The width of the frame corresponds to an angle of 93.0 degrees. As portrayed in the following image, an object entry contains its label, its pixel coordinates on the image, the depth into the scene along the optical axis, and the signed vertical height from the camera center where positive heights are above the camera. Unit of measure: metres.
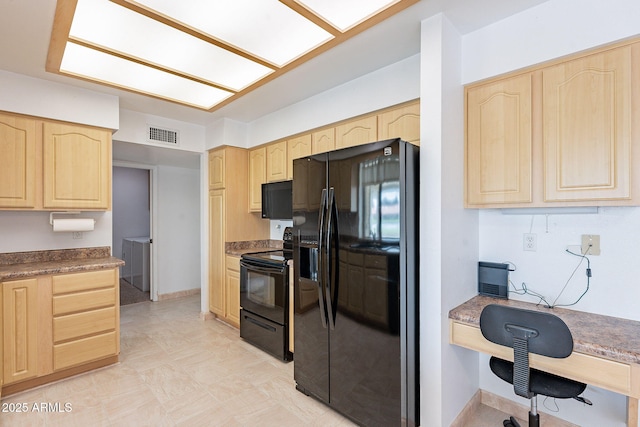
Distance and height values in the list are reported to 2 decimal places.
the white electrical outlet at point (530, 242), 2.09 -0.20
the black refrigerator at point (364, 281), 1.82 -0.44
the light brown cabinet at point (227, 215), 3.94 -0.02
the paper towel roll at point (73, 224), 2.90 -0.10
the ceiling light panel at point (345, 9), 1.73 +1.20
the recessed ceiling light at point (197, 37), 1.76 +1.20
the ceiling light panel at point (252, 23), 1.74 +1.20
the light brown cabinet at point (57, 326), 2.40 -0.96
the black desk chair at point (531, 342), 1.47 -0.66
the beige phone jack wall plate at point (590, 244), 1.85 -0.19
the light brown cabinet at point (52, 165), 2.62 +0.46
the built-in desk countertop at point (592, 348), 1.38 -0.69
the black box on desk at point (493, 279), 2.17 -0.48
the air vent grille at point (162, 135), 3.71 +1.00
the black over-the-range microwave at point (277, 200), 3.41 +0.16
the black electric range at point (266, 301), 2.95 -0.91
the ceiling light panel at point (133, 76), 2.34 +1.20
